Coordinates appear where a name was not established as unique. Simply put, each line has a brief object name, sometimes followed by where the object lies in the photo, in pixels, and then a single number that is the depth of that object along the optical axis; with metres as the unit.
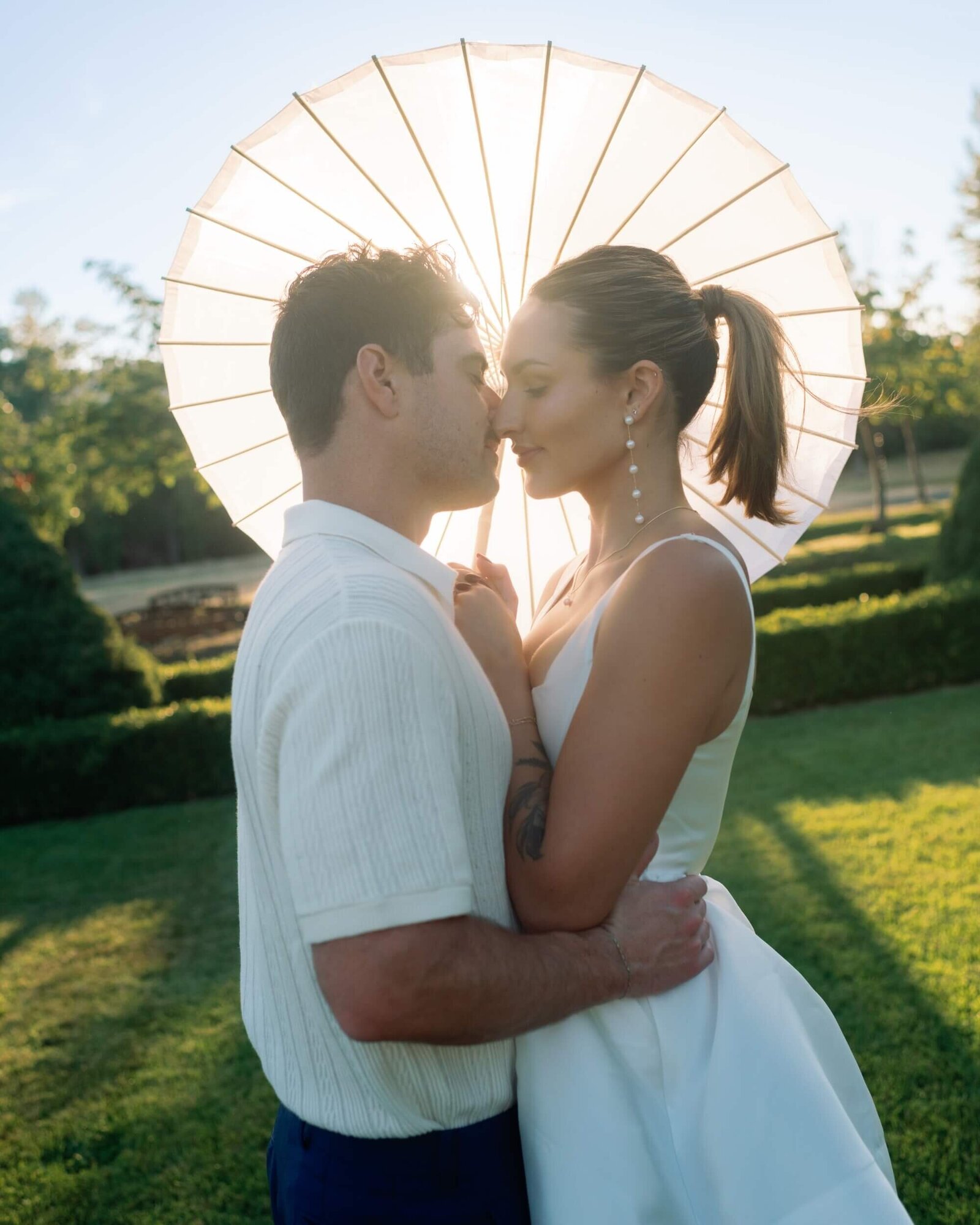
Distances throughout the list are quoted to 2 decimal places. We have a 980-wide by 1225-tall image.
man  1.33
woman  1.72
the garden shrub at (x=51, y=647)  10.06
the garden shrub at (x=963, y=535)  12.27
